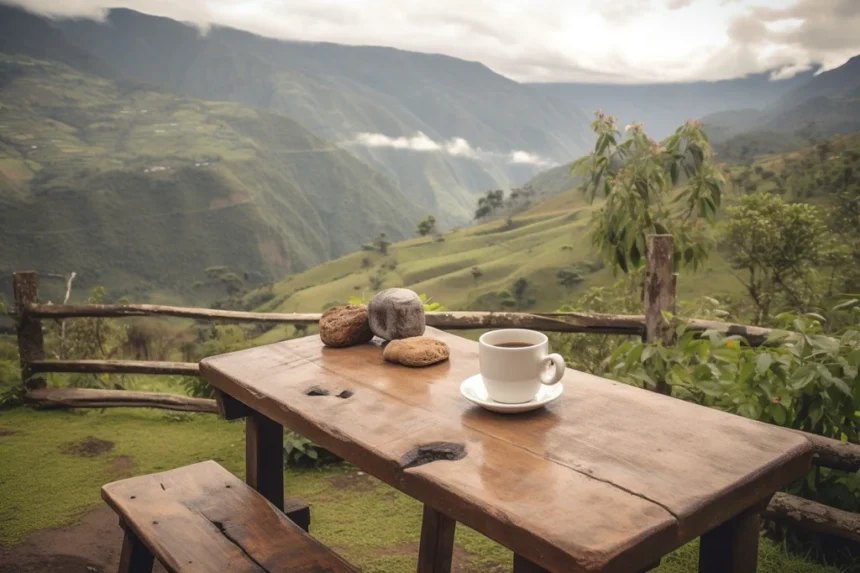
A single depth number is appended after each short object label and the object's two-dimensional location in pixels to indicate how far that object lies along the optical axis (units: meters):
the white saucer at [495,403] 1.53
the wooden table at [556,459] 1.08
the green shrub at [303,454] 3.88
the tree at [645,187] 4.45
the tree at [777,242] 5.92
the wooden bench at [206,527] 1.72
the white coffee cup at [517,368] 1.49
